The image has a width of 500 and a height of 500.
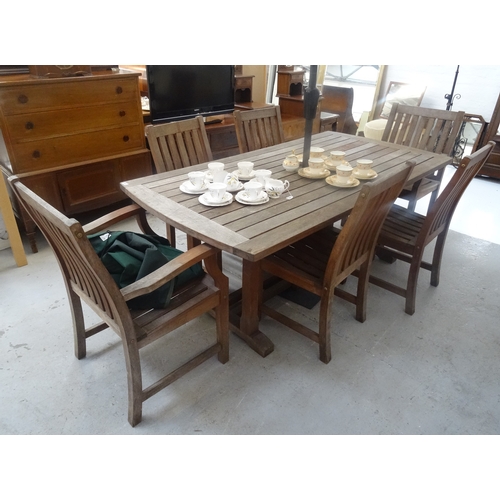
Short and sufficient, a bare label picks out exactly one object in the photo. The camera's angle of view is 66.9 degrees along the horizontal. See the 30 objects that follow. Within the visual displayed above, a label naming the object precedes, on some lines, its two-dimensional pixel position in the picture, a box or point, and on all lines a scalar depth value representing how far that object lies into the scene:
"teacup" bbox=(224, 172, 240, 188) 1.75
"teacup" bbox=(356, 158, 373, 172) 1.94
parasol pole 1.77
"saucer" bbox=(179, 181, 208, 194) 1.72
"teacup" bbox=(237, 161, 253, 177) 1.88
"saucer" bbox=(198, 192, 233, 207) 1.60
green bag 1.41
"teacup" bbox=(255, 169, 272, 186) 1.79
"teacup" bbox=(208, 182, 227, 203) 1.61
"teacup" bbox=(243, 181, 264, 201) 1.64
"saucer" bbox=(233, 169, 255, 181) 1.88
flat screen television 2.88
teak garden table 1.39
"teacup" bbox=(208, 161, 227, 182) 1.77
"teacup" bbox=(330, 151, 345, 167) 2.05
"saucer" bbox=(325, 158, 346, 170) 2.04
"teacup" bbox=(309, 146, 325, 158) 2.05
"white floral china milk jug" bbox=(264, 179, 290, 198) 1.73
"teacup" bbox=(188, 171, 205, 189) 1.71
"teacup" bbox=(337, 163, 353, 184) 1.84
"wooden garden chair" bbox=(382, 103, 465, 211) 2.50
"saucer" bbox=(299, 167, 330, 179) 1.93
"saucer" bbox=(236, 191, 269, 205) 1.63
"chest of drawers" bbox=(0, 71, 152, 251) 2.24
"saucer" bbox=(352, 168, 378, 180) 1.94
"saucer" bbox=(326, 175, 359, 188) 1.83
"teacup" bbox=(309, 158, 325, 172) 1.96
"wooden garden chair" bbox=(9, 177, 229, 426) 1.11
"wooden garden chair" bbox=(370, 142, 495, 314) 1.79
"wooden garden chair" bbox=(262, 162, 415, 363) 1.41
